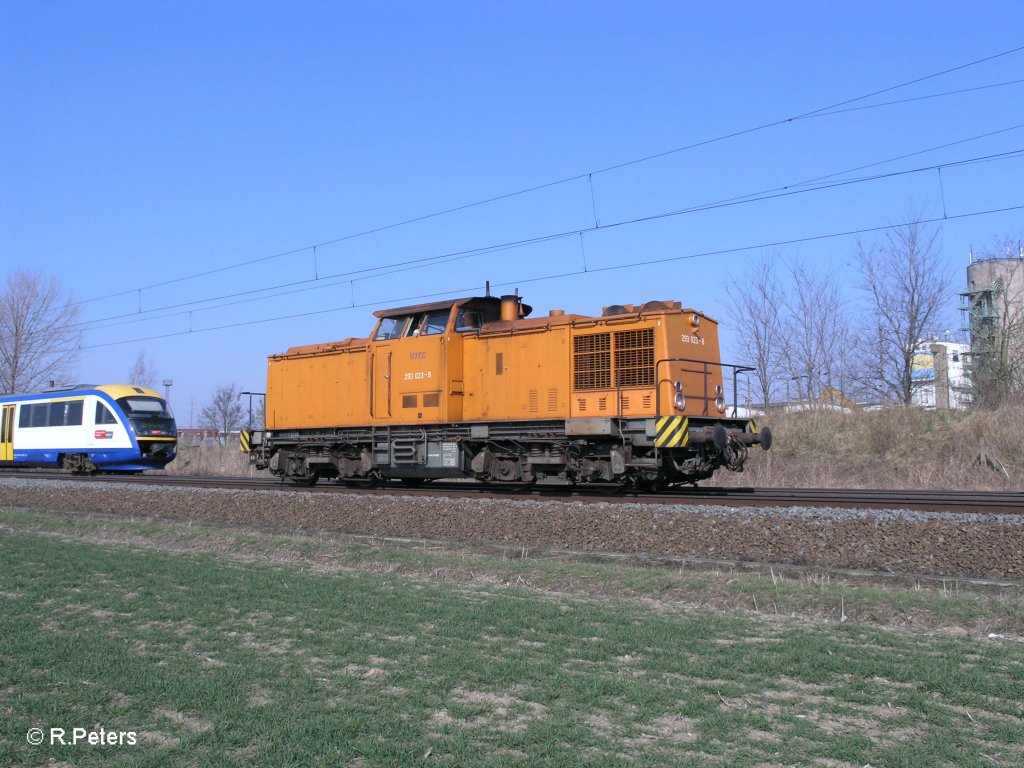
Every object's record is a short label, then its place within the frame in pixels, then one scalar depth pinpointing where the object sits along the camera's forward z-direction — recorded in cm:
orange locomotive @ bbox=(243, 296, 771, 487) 1470
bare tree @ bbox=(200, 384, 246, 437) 6619
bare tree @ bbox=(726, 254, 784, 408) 3098
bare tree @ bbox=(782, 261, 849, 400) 3003
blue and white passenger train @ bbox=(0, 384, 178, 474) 2783
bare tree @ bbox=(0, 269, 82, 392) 4897
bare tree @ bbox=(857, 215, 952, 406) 2886
